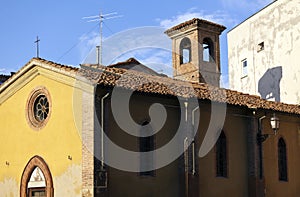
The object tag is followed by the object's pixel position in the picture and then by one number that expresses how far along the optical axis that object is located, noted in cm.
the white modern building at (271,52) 2989
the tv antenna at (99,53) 2321
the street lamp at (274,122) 2003
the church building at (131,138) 1753
